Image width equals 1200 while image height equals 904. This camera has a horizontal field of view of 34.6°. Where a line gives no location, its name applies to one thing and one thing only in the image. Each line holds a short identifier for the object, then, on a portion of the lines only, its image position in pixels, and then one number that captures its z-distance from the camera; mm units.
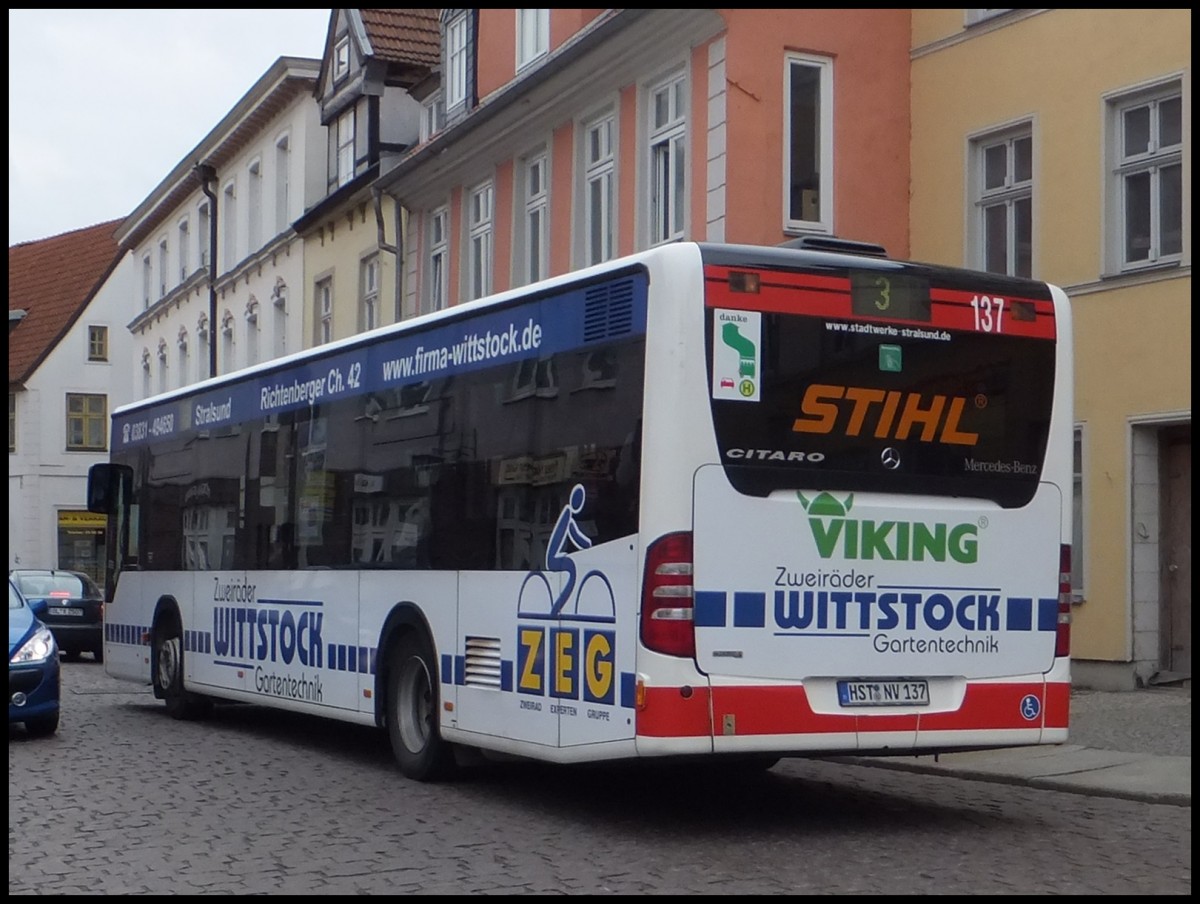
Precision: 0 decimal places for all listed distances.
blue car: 15086
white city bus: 9609
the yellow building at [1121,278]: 18766
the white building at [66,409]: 60188
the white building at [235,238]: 39781
